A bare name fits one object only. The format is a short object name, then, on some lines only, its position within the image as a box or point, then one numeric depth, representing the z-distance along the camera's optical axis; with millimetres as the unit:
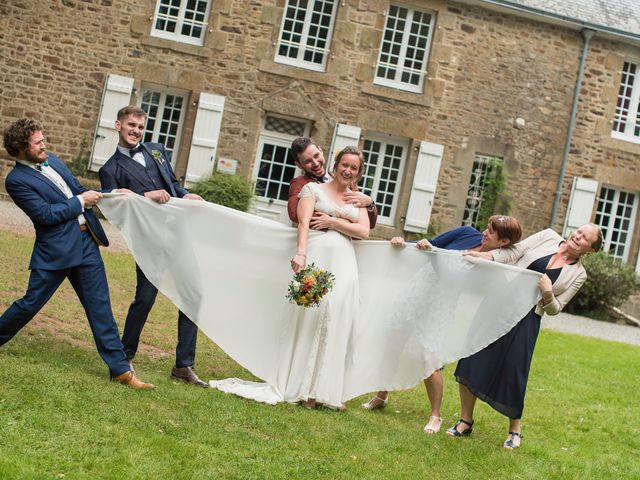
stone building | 17656
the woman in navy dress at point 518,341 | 6789
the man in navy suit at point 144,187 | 7047
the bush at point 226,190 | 17328
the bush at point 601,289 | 17688
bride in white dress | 6895
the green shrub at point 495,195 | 19031
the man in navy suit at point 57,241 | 6355
